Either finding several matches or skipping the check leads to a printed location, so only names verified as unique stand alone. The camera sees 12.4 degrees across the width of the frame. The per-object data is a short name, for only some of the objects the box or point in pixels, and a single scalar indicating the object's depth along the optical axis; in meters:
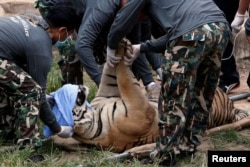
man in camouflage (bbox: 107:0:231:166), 7.39
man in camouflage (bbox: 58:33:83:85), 10.09
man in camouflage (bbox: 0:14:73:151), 7.92
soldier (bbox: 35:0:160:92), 8.69
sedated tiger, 8.55
